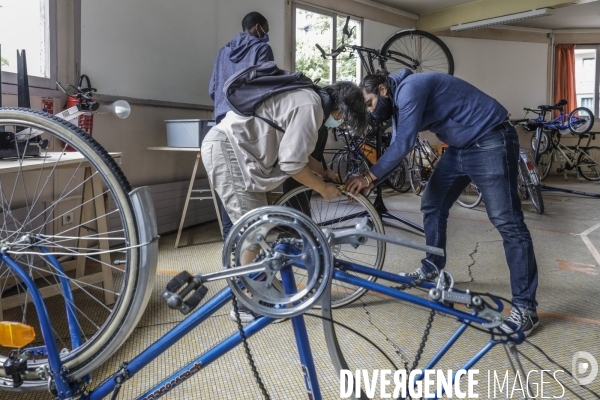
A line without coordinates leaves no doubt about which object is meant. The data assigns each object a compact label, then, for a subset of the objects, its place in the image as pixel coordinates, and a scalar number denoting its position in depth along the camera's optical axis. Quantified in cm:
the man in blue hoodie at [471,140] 182
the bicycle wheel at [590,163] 773
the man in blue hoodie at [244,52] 293
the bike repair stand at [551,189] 549
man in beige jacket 155
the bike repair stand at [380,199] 347
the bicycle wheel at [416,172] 574
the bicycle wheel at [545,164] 791
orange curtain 845
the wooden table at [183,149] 314
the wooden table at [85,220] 170
